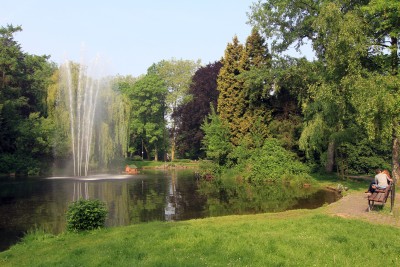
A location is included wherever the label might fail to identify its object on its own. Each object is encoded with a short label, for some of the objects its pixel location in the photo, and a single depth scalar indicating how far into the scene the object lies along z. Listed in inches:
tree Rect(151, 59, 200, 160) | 2618.1
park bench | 495.5
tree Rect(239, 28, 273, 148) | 1229.7
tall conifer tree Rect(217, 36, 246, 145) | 1338.6
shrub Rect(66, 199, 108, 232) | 463.2
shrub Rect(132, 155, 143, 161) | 2329.2
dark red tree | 1932.8
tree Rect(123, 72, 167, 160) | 2249.0
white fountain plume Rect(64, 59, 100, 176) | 1449.3
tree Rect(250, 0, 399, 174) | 714.2
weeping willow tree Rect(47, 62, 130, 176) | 1451.8
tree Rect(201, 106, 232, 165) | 1323.8
